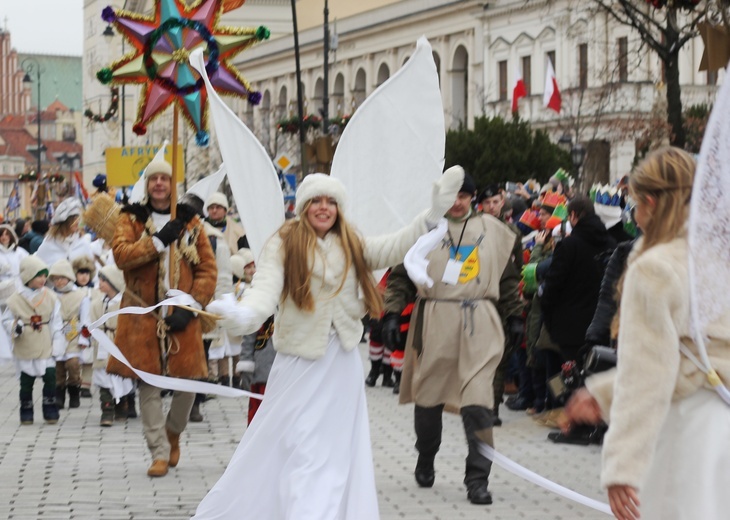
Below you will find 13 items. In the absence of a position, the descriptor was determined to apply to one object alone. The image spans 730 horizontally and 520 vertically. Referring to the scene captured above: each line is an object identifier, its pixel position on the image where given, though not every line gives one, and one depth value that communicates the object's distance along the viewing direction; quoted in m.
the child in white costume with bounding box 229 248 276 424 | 9.73
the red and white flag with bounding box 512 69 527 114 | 42.88
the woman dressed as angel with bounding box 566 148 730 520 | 4.06
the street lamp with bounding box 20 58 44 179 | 61.55
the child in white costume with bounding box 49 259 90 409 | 13.48
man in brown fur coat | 9.25
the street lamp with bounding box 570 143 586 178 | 34.03
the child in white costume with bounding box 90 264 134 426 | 12.36
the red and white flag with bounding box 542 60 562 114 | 38.12
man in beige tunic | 8.64
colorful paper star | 9.17
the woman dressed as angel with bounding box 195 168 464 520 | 6.55
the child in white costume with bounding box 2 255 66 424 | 12.48
